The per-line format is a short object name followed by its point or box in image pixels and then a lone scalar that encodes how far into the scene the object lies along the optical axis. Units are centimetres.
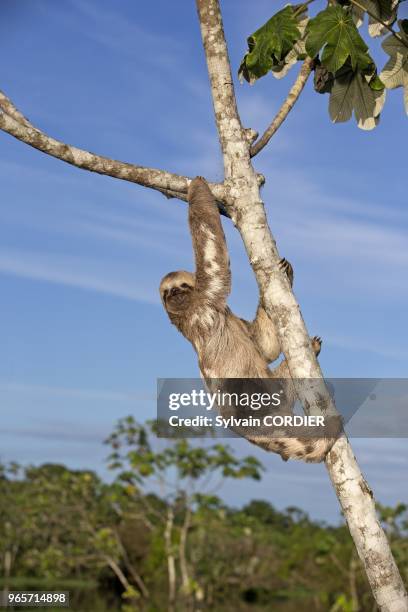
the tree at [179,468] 3241
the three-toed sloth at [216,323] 720
